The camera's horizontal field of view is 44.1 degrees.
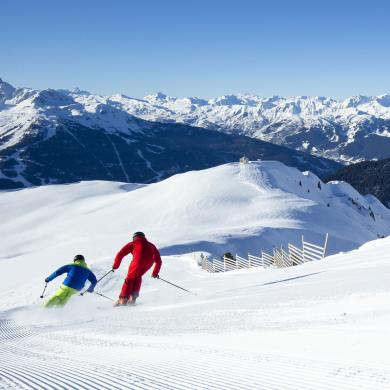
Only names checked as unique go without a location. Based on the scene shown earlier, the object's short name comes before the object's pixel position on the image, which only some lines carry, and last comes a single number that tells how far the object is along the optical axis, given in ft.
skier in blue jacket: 47.39
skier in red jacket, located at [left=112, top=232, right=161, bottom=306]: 48.67
